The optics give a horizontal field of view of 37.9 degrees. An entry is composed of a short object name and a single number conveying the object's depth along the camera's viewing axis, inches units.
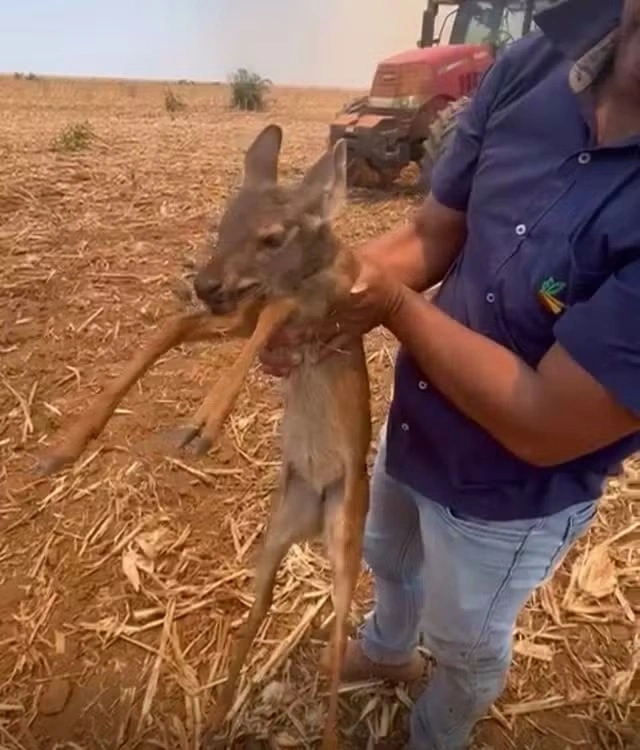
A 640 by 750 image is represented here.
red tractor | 289.6
